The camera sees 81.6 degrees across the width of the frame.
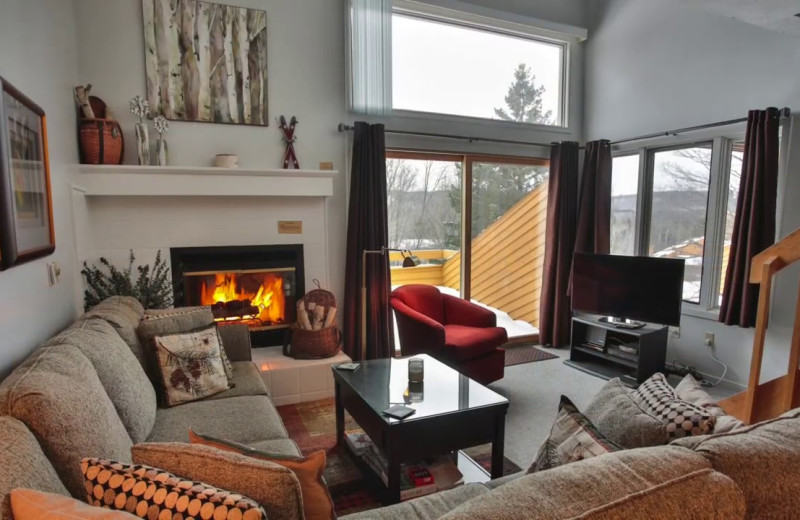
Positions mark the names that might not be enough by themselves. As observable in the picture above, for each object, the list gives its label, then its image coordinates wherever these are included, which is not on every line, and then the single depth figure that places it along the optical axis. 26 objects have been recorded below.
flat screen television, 3.67
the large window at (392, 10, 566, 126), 4.23
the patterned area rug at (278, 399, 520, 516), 2.16
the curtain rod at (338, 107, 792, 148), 3.28
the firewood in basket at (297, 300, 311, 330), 3.41
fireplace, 3.52
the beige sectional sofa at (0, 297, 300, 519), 1.07
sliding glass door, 4.34
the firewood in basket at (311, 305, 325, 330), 3.43
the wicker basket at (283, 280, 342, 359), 3.36
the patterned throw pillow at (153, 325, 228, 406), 2.24
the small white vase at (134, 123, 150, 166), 3.16
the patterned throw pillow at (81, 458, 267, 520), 0.84
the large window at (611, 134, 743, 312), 3.78
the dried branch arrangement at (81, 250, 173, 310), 2.81
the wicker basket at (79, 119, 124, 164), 2.95
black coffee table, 1.98
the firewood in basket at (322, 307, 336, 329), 3.44
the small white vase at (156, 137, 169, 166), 3.22
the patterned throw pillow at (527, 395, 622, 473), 1.14
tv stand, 3.70
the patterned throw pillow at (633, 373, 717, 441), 1.13
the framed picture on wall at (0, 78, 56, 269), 1.53
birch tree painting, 3.32
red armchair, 3.36
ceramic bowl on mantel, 3.38
